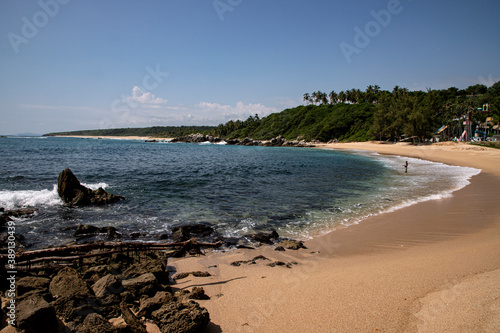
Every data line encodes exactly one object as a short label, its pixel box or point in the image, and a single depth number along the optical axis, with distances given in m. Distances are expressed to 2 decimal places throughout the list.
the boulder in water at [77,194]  12.90
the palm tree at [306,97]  169.00
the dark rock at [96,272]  5.15
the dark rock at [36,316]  3.43
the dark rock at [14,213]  9.99
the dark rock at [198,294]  4.79
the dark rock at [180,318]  3.72
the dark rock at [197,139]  149.24
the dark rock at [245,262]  6.49
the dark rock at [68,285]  4.44
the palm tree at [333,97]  156.75
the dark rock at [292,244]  7.61
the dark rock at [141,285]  4.68
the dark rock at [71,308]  3.98
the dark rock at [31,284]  4.47
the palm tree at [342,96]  153.00
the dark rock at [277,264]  6.37
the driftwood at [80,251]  5.18
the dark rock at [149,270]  5.19
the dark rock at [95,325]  3.62
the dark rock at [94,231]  8.57
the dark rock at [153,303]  4.19
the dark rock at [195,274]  5.76
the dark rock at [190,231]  8.49
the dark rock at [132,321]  3.79
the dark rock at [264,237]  8.23
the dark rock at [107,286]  4.56
